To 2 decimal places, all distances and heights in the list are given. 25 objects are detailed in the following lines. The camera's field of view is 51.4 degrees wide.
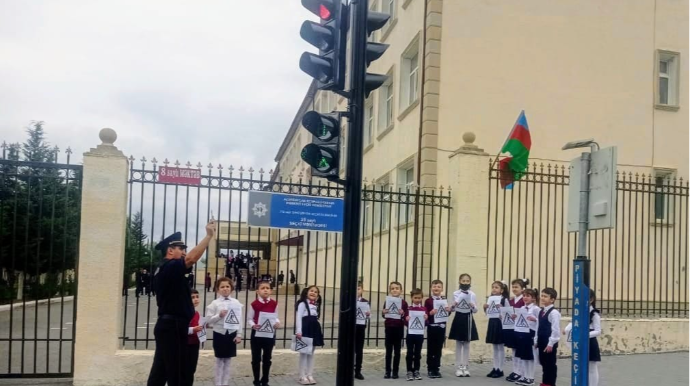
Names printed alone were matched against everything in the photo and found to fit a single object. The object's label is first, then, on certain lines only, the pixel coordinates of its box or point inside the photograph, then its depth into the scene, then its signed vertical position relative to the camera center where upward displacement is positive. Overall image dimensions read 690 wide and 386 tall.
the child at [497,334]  10.92 -1.44
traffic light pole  6.26 +0.30
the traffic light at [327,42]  6.37 +1.72
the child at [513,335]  10.62 -1.41
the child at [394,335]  10.56 -1.45
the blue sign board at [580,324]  6.46 -0.74
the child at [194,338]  8.62 -1.31
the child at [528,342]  10.21 -1.46
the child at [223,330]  9.09 -1.27
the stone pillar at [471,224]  11.64 +0.25
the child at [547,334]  9.58 -1.24
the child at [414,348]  10.58 -1.64
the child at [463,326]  10.91 -1.32
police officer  6.83 -0.89
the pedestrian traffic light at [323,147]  6.41 +0.78
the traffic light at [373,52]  6.61 +1.70
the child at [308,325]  10.00 -1.27
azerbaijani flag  14.41 +1.90
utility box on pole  6.45 +0.48
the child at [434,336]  10.75 -1.48
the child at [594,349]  9.07 -1.33
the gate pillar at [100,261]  9.61 -0.45
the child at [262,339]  9.67 -1.44
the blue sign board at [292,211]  10.26 +0.32
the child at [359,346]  10.56 -1.63
